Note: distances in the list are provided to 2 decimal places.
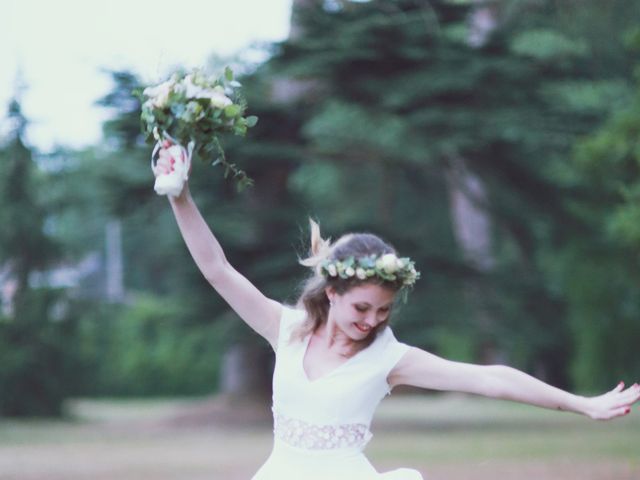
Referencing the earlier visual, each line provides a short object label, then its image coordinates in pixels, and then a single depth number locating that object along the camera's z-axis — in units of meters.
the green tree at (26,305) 28.05
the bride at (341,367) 4.78
